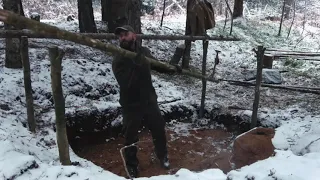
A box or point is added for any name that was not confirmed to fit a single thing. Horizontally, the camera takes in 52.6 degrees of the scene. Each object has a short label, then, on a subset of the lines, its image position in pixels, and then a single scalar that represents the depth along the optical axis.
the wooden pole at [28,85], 5.23
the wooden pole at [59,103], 3.85
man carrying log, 4.61
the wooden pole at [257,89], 6.48
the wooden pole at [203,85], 7.32
